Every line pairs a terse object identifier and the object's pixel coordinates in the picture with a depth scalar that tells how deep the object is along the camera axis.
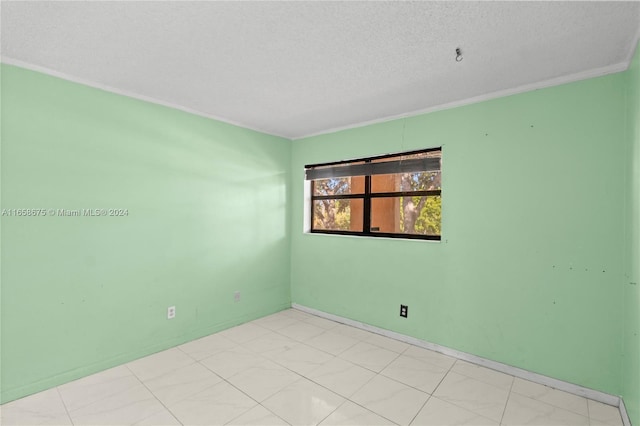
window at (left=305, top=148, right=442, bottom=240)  3.08
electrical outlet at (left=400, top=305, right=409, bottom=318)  3.10
